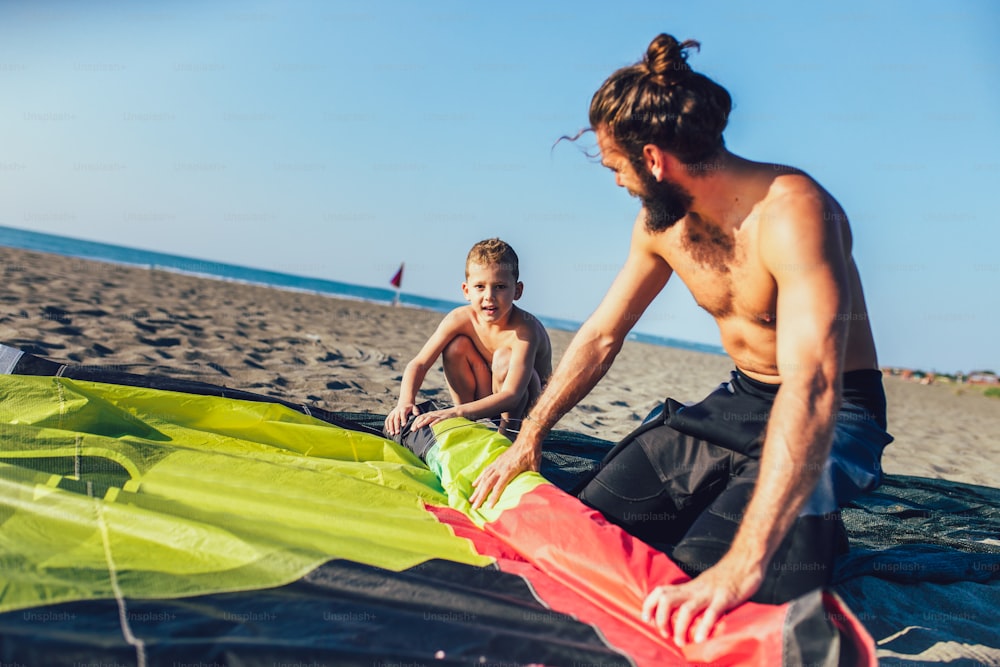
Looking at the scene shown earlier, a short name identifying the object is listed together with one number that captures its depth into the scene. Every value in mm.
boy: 3717
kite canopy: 1286
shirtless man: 1641
